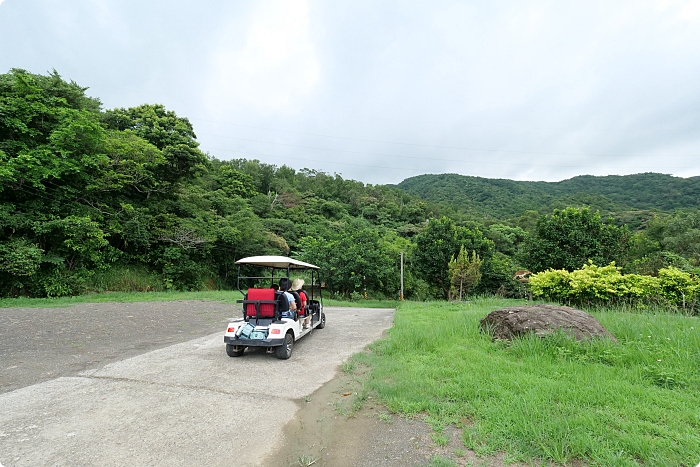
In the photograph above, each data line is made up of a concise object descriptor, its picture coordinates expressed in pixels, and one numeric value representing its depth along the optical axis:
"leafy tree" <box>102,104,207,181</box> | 21.31
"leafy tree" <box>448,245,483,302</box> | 19.52
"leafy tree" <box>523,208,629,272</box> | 15.56
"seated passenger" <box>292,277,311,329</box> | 7.14
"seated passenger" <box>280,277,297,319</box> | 6.04
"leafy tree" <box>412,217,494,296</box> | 22.41
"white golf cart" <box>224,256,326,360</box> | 5.54
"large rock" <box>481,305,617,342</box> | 5.09
